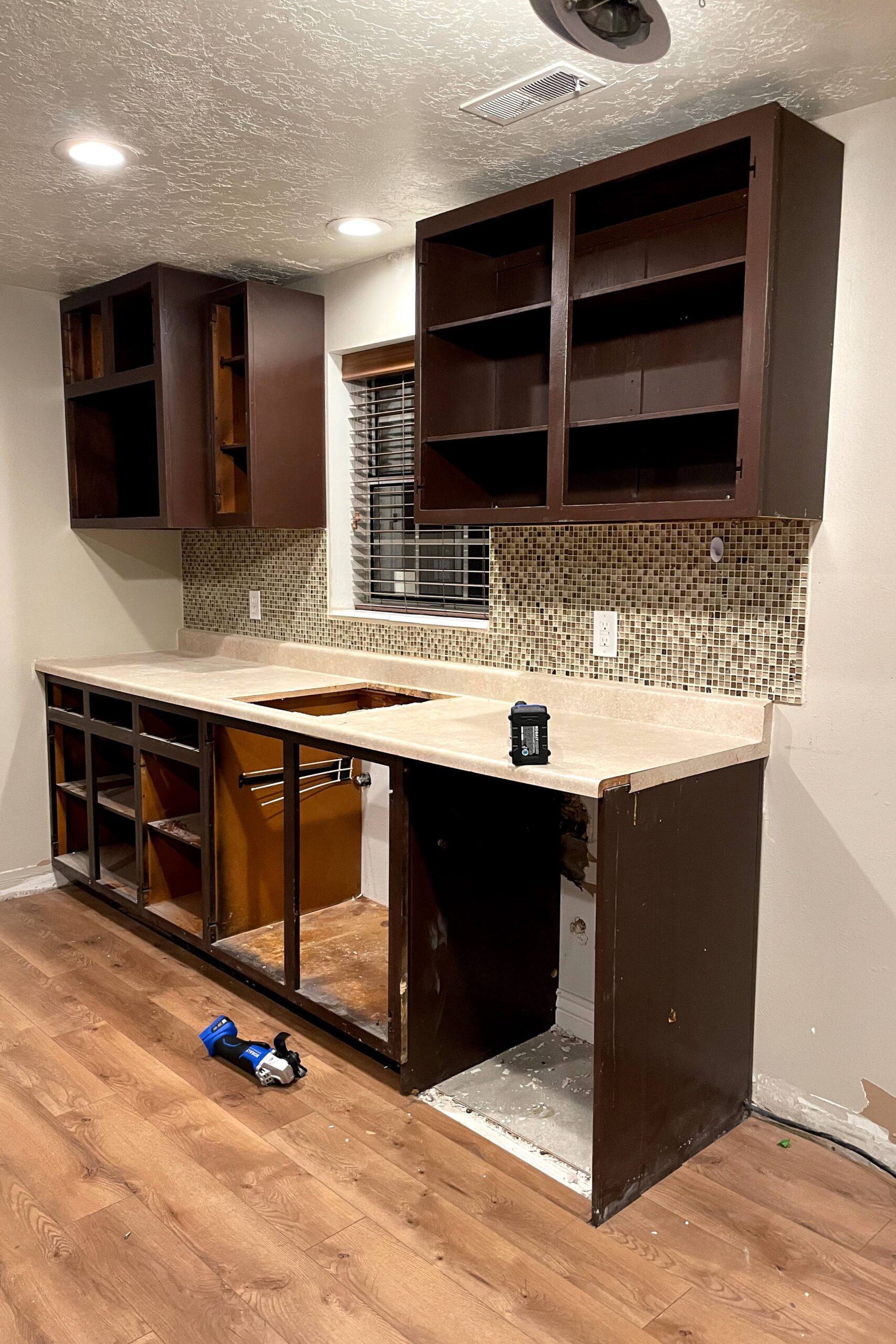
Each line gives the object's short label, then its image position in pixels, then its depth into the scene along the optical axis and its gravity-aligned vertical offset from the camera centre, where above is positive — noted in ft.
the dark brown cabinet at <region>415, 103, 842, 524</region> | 6.79 +1.77
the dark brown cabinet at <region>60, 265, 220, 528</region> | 11.32 +1.85
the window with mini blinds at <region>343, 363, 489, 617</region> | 11.09 +0.17
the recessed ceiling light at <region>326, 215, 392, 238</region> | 9.70 +3.19
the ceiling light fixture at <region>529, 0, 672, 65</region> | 4.90 +2.60
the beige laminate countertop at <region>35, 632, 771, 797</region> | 7.10 -1.48
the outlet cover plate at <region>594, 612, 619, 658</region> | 9.04 -0.76
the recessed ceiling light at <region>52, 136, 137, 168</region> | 7.77 +3.14
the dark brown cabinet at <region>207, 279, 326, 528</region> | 11.22 +1.65
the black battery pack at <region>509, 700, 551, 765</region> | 6.90 -1.29
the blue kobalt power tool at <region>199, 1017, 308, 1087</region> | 8.39 -4.35
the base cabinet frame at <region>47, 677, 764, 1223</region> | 6.82 -3.11
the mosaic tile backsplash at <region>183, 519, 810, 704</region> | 7.86 -0.50
